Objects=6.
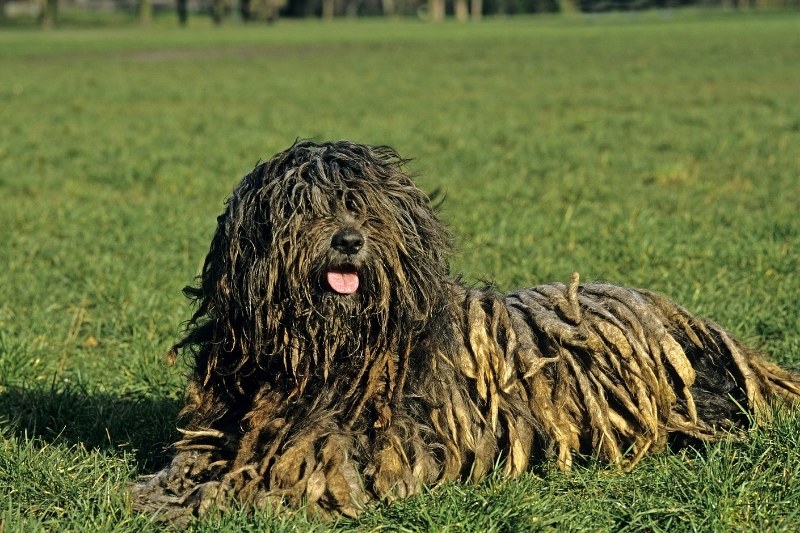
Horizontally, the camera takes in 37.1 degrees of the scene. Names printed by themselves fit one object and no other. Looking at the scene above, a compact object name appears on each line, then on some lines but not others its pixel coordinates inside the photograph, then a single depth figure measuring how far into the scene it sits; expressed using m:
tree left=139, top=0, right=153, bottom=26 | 92.25
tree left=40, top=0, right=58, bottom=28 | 87.25
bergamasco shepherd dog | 4.36
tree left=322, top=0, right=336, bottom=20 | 118.09
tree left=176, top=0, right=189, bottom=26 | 100.90
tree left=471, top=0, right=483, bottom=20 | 121.94
